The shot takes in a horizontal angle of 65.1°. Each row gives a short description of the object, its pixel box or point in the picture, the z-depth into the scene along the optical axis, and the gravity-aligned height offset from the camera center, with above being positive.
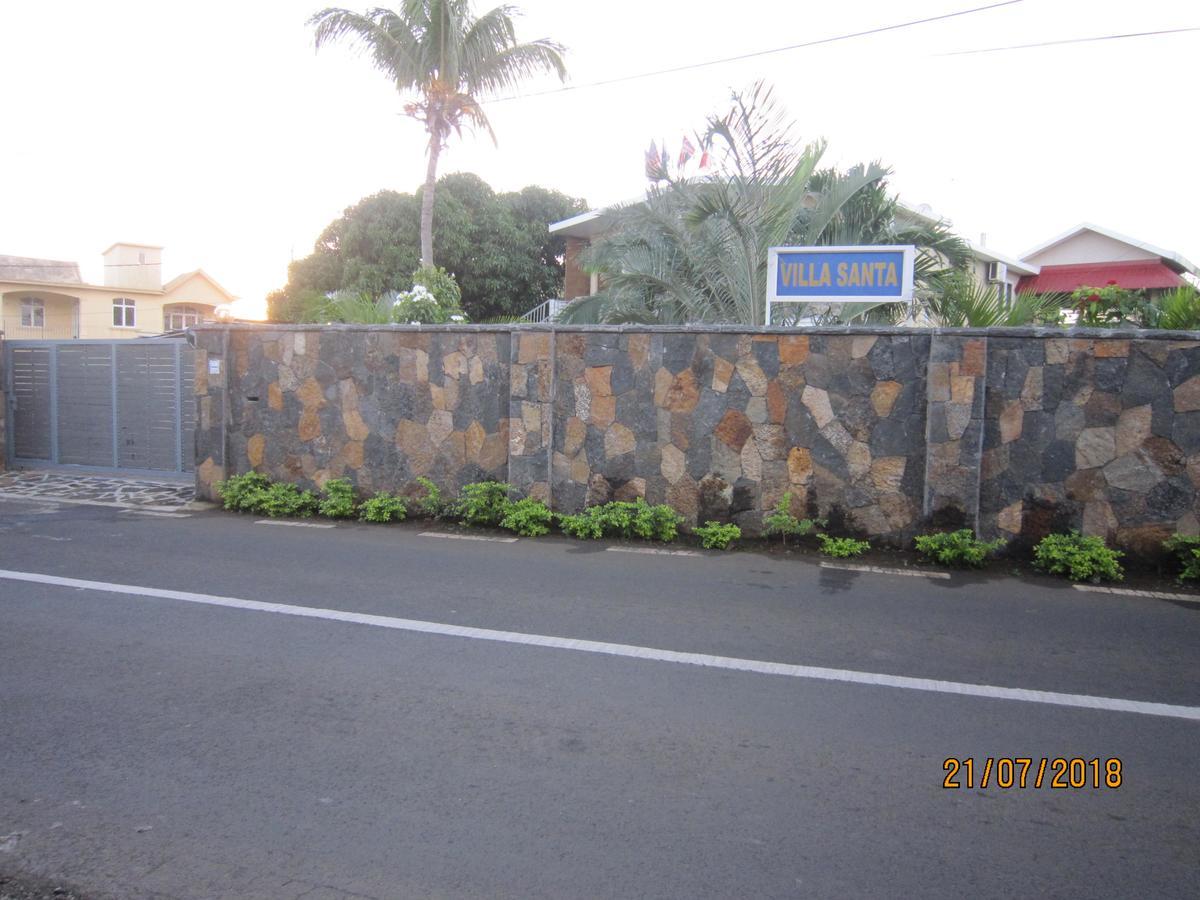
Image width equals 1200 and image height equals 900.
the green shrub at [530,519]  9.60 -1.46
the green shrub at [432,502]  10.29 -1.41
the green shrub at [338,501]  10.56 -1.46
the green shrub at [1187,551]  7.66 -1.29
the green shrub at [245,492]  10.94 -1.45
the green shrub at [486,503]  9.91 -1.35
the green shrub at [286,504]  10.79 -1.54
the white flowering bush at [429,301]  13.30 +1.07
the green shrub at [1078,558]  7.69 -1.37
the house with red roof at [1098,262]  23.95 +3.58
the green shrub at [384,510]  10.34 -1.51
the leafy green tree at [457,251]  28.55 +3.84
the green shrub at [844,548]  8.50 -1.47
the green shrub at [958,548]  8.17 -1.39
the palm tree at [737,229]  10.21 +1.82
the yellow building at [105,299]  41.06 +3.07
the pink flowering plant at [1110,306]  10.34 +0.98
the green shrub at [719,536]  9.00 -1.47
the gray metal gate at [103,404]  13.35 -0.59
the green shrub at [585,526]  9.39 -1.49
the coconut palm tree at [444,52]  18.14 +6.35
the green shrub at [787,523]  8.90 -1.32
